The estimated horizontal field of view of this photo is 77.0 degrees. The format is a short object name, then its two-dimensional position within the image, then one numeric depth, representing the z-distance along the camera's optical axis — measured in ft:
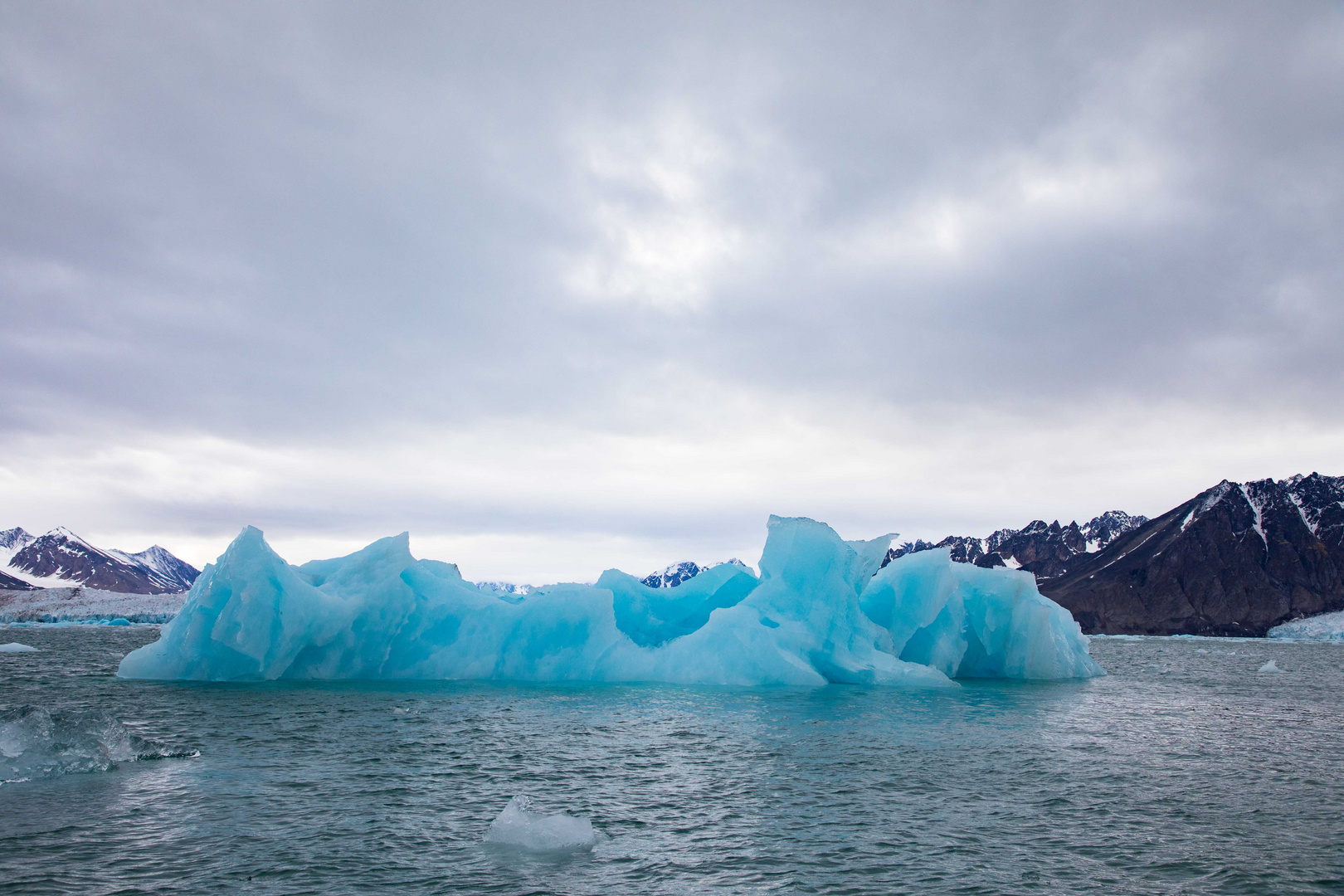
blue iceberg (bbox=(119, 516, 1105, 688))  83.82
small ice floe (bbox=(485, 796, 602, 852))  30.40
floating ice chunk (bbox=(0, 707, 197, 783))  39.91
